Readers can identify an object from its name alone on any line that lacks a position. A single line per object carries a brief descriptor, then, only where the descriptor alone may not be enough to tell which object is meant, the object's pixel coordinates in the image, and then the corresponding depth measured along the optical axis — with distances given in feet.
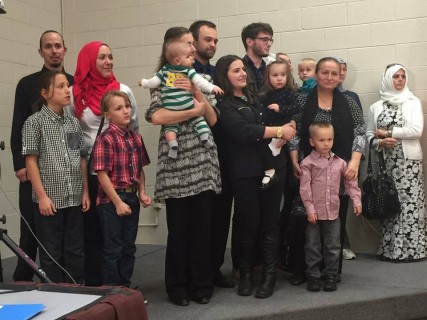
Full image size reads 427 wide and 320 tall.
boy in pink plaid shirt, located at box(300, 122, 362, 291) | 9.55
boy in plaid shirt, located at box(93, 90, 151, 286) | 8.38
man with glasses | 10.49
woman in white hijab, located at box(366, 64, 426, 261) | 11.96
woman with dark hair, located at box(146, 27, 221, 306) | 8.45
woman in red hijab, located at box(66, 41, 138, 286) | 9.02
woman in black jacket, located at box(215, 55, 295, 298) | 8.92
